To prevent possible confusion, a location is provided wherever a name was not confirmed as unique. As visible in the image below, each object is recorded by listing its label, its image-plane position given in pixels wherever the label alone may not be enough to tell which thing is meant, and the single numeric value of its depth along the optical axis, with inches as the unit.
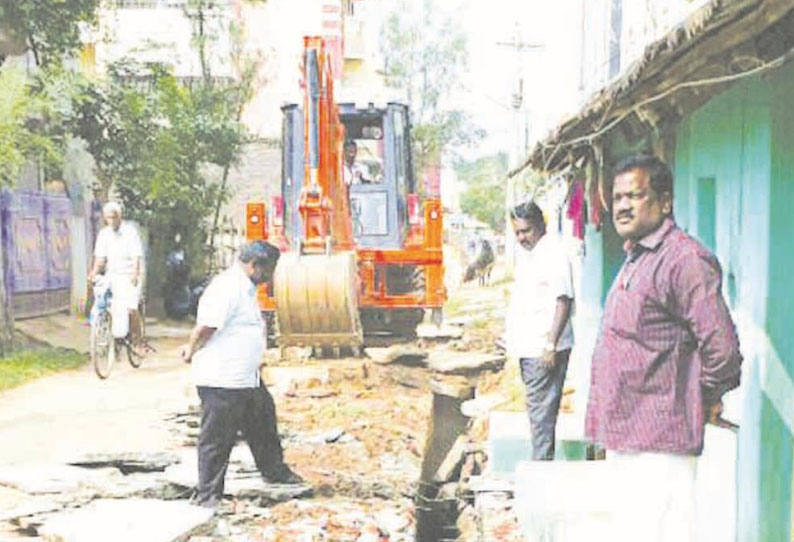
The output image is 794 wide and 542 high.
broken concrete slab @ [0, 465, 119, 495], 287.4
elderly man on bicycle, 485.1
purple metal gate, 683.7
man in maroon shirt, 147.9
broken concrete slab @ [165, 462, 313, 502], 281.1
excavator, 432.8
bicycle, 490.0
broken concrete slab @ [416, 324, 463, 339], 690.8
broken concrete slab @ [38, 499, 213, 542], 220.7
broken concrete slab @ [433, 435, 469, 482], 382.6
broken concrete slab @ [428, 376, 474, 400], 501.0
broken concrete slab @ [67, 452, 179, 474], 315.9
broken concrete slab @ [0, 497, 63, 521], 261.1
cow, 1515.7
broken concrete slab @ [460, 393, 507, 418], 412.2
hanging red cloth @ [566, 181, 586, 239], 409.1
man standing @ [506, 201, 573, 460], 265.4
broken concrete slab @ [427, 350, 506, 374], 536.1
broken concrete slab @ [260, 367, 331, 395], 462.9
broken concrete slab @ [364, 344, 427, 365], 547.5
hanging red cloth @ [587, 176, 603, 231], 344.5
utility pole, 1391.5
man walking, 254.1
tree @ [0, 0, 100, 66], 564.7
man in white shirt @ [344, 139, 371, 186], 559.5
